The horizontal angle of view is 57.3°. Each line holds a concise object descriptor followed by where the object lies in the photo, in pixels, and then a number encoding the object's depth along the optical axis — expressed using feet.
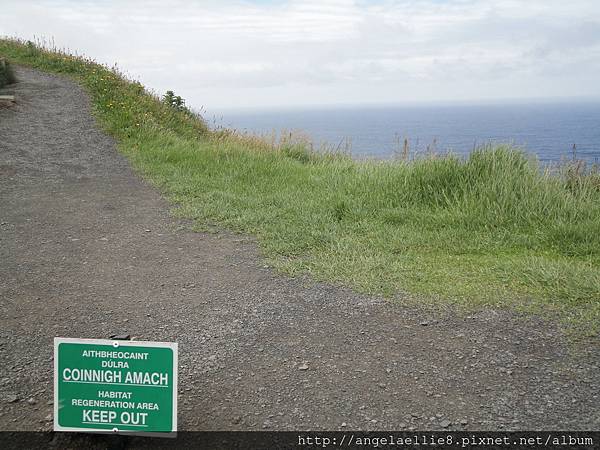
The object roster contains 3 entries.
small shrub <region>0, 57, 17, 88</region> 46.50
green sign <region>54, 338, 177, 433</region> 8.03
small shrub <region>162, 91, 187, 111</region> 48.12
